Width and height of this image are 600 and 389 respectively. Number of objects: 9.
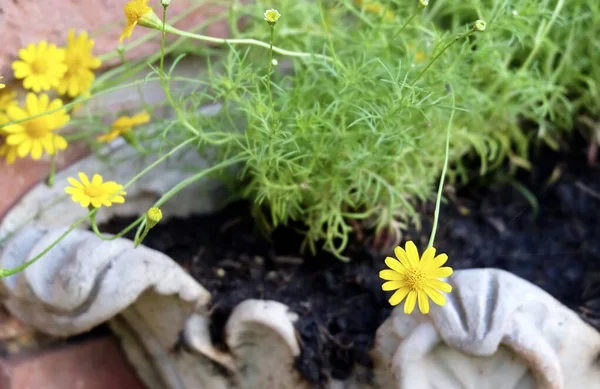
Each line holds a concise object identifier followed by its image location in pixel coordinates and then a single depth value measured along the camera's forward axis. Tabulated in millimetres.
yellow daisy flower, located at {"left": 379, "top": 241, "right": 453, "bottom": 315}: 313
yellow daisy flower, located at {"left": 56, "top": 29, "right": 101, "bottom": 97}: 392
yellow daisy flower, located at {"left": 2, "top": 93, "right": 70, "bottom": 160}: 378
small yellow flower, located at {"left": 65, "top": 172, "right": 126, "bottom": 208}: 339
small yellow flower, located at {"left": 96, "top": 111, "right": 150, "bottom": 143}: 389
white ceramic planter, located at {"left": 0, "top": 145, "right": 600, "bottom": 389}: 338
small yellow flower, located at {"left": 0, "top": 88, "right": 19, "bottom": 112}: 381
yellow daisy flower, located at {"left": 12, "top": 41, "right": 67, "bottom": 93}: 379
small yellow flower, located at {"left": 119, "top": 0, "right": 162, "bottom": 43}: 330
